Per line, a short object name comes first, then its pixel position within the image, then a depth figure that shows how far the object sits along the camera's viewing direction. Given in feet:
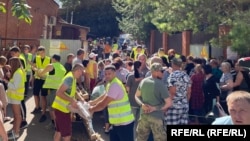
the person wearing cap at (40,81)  32.30
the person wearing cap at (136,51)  44.45
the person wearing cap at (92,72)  33.73
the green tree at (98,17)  141.28
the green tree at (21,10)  16.79
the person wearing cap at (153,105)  19.66
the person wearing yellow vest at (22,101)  30.01
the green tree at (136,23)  92.14
